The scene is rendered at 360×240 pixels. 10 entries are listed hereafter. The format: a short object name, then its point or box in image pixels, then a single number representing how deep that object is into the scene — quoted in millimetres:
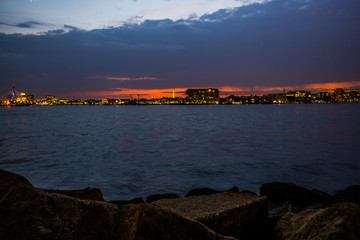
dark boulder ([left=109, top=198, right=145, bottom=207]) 6695
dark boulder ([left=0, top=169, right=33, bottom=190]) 4438
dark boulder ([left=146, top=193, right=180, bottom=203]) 6841
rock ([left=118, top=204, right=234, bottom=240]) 2619
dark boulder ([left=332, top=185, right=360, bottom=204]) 5688
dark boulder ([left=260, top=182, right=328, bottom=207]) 6414
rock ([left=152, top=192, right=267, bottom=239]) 3723
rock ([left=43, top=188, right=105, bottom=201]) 5320
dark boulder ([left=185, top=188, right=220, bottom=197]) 6766
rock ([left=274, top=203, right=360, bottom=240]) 2668
